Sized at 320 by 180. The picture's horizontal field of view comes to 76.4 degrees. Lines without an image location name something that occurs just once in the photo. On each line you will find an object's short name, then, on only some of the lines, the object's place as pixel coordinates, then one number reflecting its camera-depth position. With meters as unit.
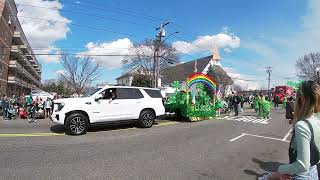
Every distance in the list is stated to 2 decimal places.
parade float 11.63
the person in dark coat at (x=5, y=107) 11.58
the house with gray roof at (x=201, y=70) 45.66
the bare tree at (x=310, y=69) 42.92
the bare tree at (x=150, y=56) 35.26
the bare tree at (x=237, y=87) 61.15
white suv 7.75
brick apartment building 28.88
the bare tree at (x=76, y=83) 37.50
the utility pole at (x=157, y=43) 21.51
